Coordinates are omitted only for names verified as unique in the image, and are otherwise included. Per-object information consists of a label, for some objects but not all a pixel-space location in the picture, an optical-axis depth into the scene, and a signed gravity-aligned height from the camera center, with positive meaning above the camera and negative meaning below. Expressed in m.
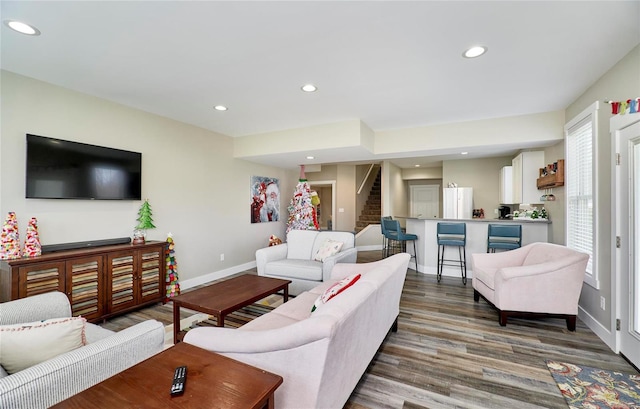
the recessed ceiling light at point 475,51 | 2.22 +1.31
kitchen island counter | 4.46 -0.56
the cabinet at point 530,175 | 4.36 +0.54
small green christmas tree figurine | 3.60 -0.18
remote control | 0.95 -0.65
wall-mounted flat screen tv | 2.70 +0.39
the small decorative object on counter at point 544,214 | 4.24 -0.10
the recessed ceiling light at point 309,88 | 2.90 +1.30
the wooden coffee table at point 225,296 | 2.36 -0.88
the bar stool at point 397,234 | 5.32 -0.56
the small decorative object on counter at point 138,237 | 3.43 -0.40
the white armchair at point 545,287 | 2.78 -0.85
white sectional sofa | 1.21 -0.69
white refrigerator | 6.55 +0.12
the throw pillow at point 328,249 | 3.87 -0.62
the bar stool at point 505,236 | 4.23 -0.45
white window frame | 2.74 +0.16
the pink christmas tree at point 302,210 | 6.06 -0.08
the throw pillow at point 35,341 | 1.08 -0.57
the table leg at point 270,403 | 1.05 -0.77
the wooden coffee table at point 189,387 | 0.90 -0.66
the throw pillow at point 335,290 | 1.83 -0.58
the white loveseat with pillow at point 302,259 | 3.64 -0.77
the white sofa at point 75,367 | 0.92 -0.64
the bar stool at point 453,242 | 4.65 -0.59
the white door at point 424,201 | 9.25 +0.21
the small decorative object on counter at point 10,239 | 2.44 -0.31
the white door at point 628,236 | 2.18 -0.24
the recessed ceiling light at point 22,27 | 1.91 +1.29
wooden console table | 2.41 -0.73
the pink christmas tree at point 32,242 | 2.56 -0.35
